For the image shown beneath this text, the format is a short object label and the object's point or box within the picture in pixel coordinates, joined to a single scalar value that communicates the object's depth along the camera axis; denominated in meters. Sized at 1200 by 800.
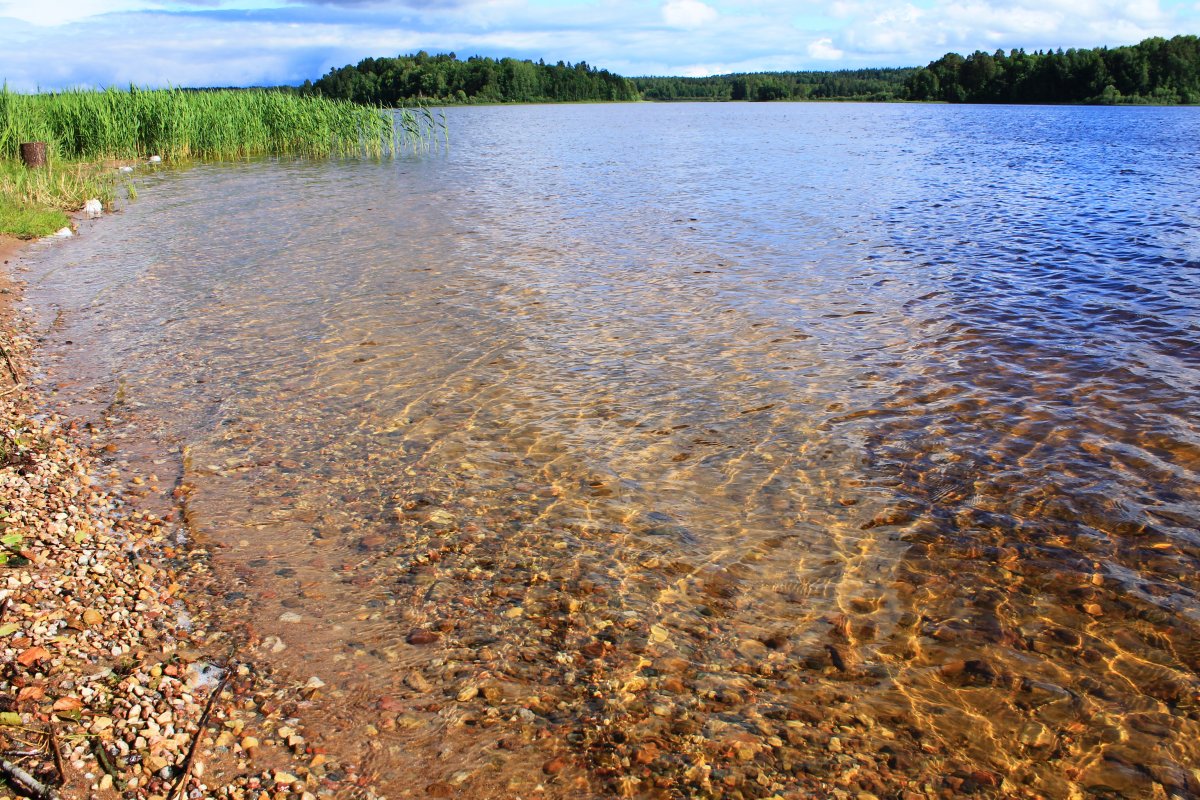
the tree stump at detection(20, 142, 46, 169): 17.78
